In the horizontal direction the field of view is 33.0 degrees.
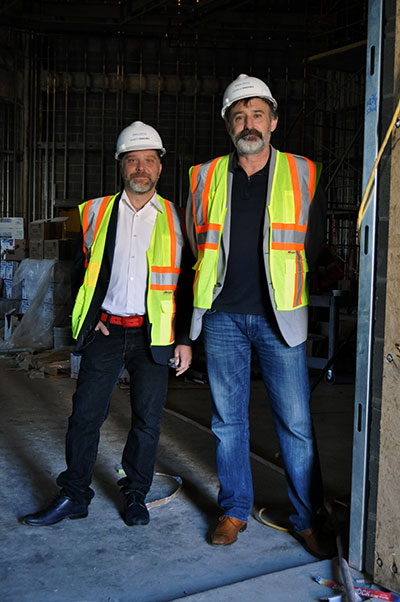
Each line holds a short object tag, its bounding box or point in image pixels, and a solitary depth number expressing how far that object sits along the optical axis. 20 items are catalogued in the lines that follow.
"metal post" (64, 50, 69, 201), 18.44
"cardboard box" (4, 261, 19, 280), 13.37
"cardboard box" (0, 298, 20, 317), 12.38
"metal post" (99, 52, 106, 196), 18.56
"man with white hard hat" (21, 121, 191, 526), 4.03
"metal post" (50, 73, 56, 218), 18.53
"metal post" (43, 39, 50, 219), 18.52
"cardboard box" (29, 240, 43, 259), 12.12
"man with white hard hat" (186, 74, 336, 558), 3.51
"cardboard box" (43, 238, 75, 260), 11.52
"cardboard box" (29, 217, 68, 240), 12.19
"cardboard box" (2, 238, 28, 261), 13.25
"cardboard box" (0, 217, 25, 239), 17.39
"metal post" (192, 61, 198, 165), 18.58
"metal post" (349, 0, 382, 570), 3.16
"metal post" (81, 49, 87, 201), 18.59
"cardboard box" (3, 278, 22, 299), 12.45
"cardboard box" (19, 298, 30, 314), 12.02
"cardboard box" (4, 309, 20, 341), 11.71
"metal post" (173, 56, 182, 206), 18.61
